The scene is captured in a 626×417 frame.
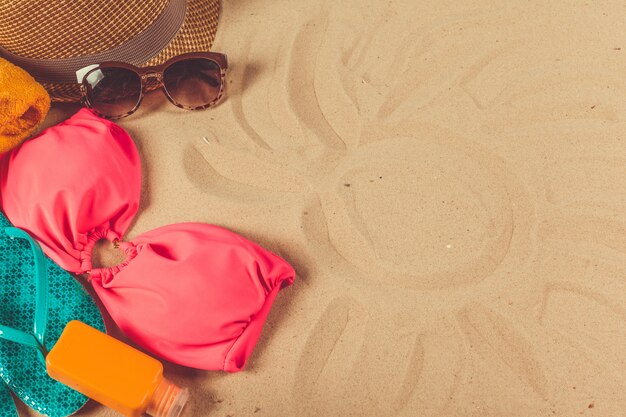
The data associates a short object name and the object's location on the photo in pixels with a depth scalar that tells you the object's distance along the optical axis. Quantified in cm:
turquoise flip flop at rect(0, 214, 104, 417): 87
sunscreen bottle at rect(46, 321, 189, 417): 78
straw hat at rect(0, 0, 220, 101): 88
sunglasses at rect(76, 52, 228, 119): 97
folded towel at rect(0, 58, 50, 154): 89
